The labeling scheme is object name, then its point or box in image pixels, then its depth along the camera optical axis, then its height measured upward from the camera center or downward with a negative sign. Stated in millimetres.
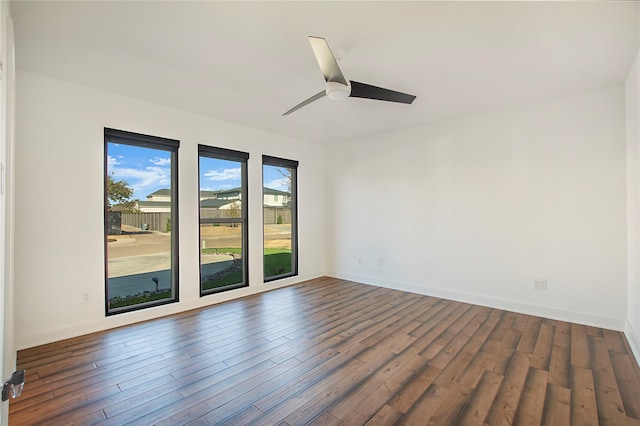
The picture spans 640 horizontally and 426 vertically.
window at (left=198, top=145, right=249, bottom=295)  4293 -51
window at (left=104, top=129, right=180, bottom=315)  3465 -58
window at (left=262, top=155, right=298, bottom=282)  5145 -41
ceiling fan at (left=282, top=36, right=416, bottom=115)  2023 +1117
